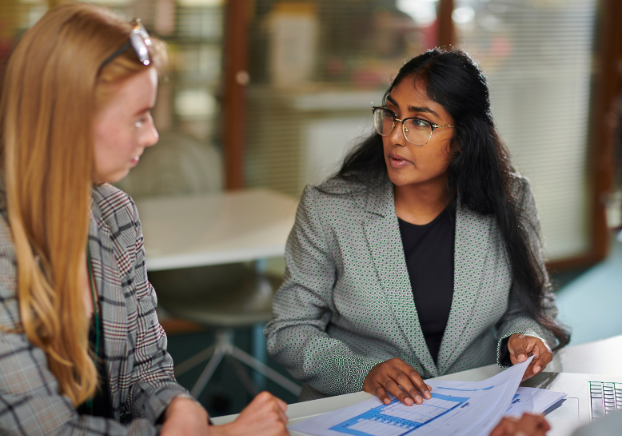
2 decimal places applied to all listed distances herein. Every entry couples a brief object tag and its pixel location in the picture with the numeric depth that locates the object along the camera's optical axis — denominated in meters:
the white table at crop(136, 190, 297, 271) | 2.24
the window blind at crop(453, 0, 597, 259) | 4.21
